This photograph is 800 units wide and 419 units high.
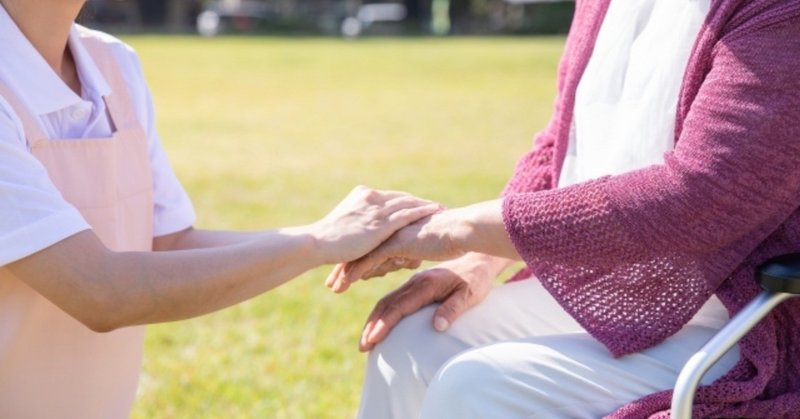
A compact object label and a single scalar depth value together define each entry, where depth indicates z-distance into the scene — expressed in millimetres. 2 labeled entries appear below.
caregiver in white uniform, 2377
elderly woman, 2273
